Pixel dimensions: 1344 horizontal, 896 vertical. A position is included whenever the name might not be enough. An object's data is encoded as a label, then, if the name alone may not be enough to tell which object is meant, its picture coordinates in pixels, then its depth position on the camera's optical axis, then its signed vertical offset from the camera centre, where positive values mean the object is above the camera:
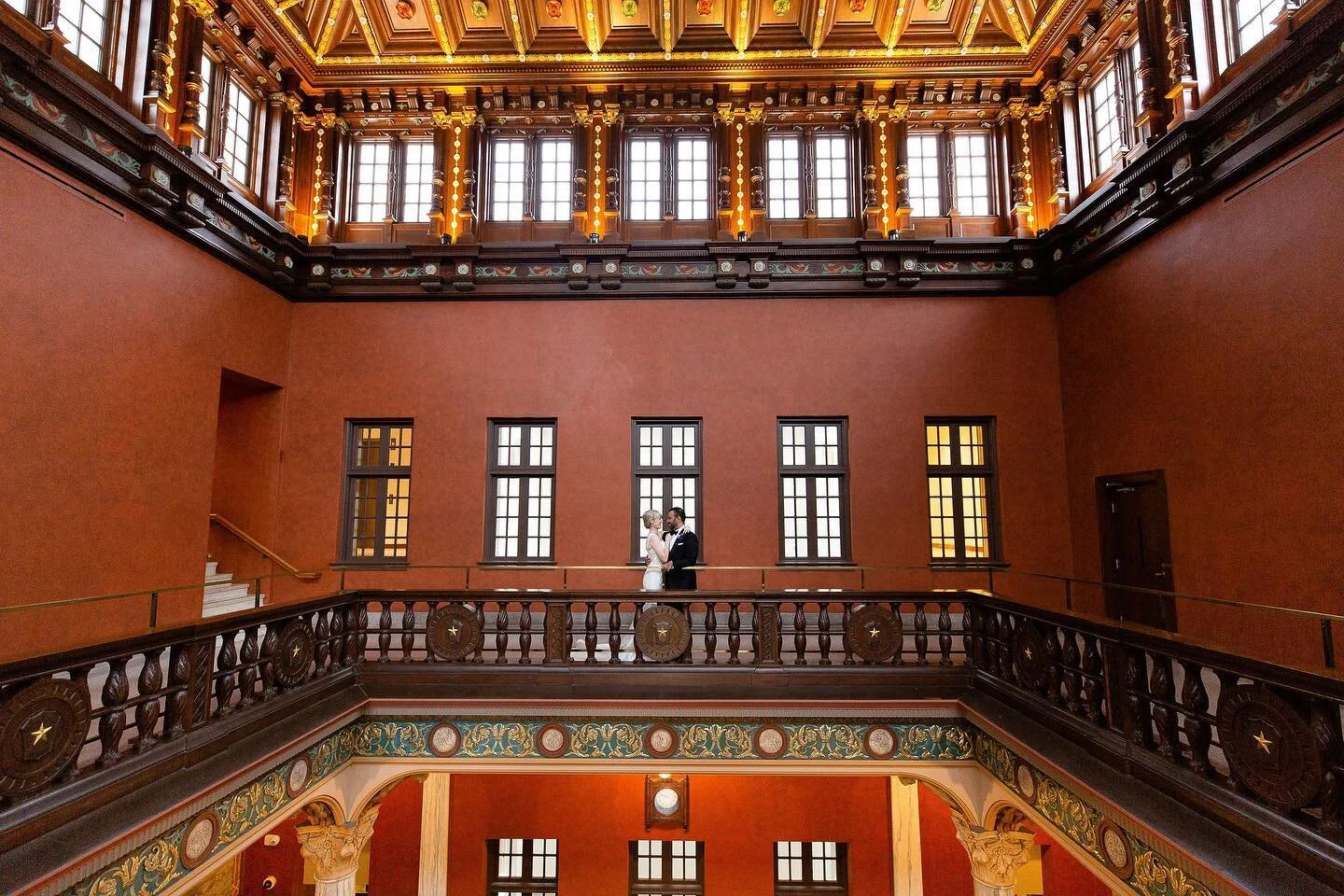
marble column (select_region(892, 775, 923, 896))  8.48 -3.89
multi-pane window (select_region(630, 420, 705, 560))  9.97 +0.66
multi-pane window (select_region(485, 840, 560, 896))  9.09 -4.51
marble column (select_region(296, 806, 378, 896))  6.06 -2.86
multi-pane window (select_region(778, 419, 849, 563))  9.91 +0.32
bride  6.97 -0.37
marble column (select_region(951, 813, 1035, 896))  5.88 -2.82
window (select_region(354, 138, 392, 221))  10.63 +5.01
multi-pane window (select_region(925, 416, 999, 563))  9.91 +0.36
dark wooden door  7.91 -0.34
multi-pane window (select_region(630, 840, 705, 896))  9.02 -4.48
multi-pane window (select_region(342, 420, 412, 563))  10.06 +0.35
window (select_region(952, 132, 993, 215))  10.40 +4.99
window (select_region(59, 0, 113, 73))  6.70 +4.65
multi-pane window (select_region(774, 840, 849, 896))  9.00 -4.48
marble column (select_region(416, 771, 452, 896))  8.58 -3.88
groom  6.94 -0.42
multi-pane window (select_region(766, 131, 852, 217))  10.35 +4.93
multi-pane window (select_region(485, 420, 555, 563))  9.99 +0.30
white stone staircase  8.54 -1.03
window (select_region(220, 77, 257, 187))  9.16 +5.01
